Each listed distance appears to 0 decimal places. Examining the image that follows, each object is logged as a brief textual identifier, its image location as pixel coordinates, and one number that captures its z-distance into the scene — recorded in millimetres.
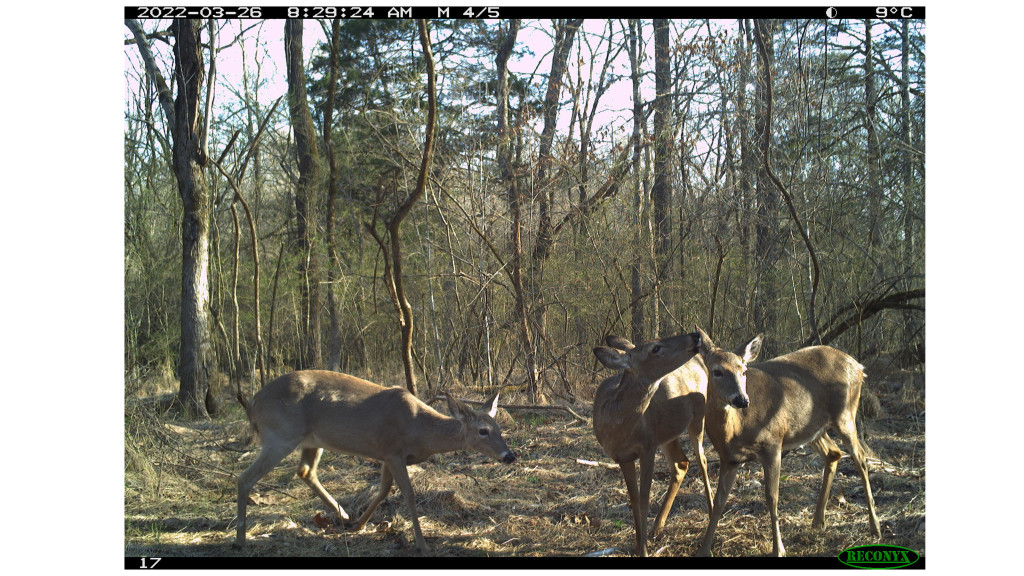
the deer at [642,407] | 5027
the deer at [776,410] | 4949
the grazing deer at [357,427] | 5648
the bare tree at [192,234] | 9195
